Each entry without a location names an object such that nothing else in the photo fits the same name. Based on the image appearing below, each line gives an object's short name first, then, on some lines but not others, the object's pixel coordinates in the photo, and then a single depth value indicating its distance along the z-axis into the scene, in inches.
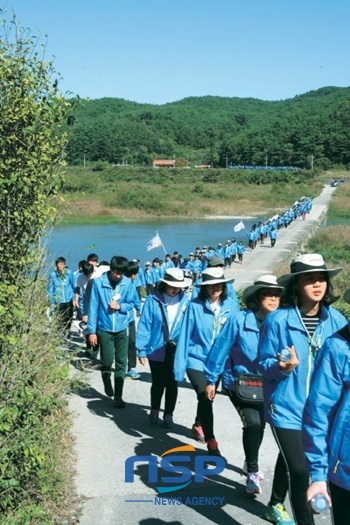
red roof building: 5306.1
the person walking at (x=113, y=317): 259.1
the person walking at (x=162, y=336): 235.6
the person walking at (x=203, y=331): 203.8
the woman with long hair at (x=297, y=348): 141.9
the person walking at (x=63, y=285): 346.9
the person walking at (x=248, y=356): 178.4
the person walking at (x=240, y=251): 984.9
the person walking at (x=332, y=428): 107.5
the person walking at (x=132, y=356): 308.7
